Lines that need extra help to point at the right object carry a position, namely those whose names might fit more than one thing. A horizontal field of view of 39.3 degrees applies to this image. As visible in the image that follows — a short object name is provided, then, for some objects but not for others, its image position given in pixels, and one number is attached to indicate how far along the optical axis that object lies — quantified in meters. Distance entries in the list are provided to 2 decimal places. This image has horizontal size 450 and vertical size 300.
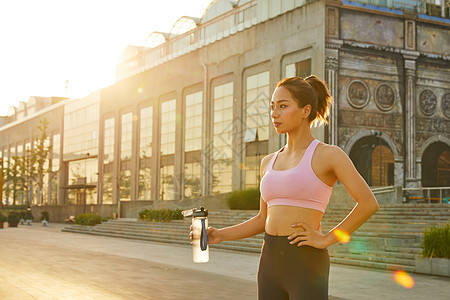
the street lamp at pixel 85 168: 74.21
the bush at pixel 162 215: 33.25
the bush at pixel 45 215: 52.06
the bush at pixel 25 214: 50.28
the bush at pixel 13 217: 44.69
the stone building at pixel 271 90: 40.16
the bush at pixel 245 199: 36.56
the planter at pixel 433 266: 14.41
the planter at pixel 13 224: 44.79
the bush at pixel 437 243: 14.65
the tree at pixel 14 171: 73.74
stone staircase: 16.86
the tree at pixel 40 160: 62.71
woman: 3.26
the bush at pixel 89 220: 38.97
